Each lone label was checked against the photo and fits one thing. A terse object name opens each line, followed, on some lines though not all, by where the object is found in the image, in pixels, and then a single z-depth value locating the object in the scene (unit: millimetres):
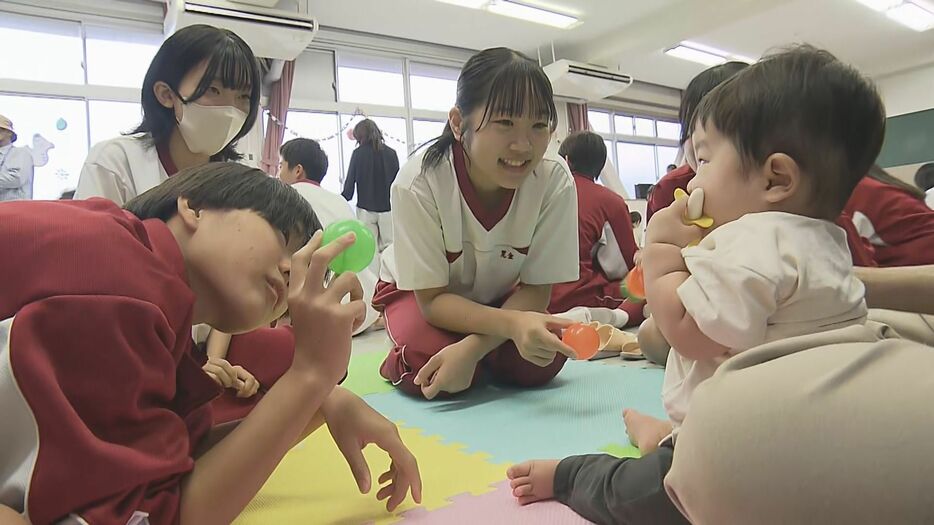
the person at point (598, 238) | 2385
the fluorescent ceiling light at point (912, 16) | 5489
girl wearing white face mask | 1376
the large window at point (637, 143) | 7242
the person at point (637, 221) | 5330
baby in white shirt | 570
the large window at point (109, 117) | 4246
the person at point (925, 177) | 3031
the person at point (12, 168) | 3434
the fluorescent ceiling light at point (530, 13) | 4734
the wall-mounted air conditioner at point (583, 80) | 5496
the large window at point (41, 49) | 3979
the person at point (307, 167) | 2918
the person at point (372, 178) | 3875
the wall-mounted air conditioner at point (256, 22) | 3834
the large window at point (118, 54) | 4305
